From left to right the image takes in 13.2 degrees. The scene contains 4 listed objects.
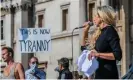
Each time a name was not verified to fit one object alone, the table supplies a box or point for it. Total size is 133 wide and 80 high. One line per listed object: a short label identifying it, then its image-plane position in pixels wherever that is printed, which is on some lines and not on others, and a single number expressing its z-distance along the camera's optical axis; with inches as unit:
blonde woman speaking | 216.4
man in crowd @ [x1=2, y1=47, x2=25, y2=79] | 277.9
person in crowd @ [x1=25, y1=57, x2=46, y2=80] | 468.1
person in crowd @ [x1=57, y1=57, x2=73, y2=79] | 456.8
